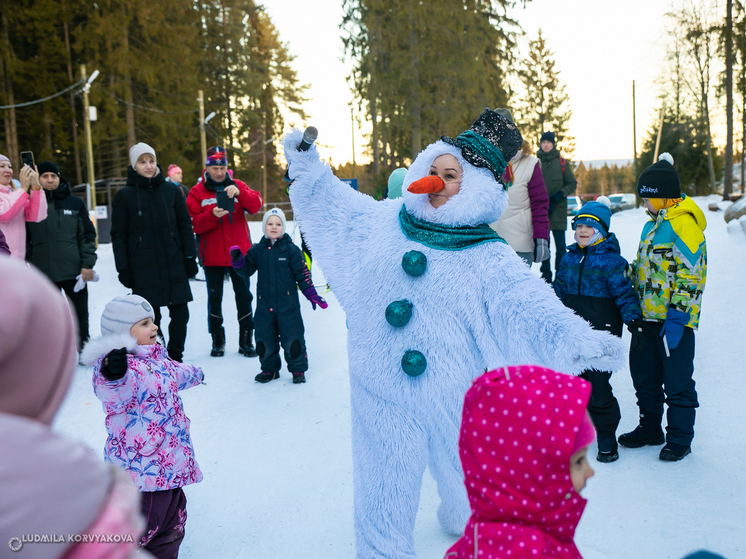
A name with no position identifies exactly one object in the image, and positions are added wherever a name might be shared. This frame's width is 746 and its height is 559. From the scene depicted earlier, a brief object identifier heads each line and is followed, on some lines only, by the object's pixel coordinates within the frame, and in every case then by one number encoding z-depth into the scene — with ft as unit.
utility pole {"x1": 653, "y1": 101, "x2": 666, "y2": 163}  107.84
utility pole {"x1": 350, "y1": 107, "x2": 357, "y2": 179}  148.68
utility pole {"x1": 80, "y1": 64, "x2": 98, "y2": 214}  59.31
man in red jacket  19.25
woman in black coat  16.76
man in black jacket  17.70
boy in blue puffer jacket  11.95
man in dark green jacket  24.67
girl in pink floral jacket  7.93
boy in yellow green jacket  11.25
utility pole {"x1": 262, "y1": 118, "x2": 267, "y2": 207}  114.49
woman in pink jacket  16.17
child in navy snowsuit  17.33
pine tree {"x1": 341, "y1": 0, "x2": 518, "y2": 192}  62.69
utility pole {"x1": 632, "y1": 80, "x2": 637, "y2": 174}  117.39
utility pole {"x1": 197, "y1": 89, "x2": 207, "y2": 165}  84.08
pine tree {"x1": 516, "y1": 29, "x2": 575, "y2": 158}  136.96
